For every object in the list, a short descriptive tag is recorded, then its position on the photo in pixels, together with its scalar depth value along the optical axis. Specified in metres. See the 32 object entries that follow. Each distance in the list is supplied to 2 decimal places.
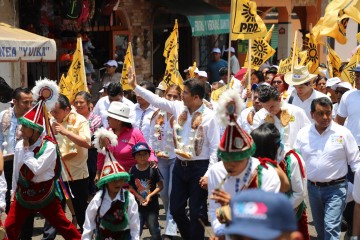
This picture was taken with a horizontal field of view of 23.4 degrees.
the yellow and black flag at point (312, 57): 14.20
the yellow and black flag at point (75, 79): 12.04
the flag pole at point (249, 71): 11.76
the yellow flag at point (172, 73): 12.52
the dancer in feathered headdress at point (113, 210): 7.14
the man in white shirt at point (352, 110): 9.61
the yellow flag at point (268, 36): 15.90
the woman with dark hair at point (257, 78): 13.84
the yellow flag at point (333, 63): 14.79
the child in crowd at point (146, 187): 8.53
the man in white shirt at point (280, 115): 8.47
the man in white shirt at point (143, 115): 10.39
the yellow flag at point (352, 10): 12.17
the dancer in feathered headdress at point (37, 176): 8.01
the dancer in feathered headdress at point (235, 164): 5.36
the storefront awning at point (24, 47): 11.59
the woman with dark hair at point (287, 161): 6.15
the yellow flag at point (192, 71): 15.45
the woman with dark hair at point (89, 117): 10.59
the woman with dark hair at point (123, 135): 8.60
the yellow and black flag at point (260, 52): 15.06
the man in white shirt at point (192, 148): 8.40
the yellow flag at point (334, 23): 12.56
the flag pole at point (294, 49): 13.32
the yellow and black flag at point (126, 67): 12.47
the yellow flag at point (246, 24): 12.17
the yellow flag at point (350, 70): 13.42
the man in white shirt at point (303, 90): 10.34
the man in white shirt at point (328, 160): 7.95
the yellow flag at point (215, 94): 13.00
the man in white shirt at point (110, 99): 11.15
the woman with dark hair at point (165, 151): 9.48
